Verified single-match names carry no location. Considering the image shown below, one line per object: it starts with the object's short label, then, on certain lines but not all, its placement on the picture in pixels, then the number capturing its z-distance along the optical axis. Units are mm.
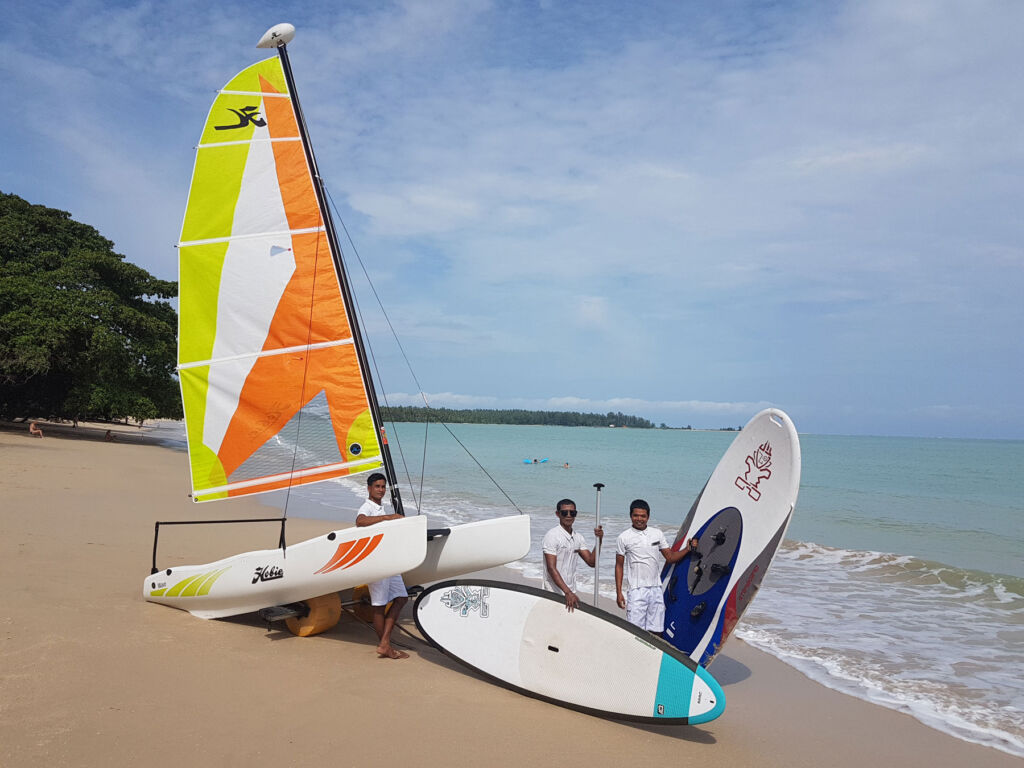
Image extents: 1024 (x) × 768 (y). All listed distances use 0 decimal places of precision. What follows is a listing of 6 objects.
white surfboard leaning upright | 4324
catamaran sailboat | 5371
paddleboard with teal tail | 3621
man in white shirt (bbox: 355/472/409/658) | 4531
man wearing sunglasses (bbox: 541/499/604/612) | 4359
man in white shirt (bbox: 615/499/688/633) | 4312
